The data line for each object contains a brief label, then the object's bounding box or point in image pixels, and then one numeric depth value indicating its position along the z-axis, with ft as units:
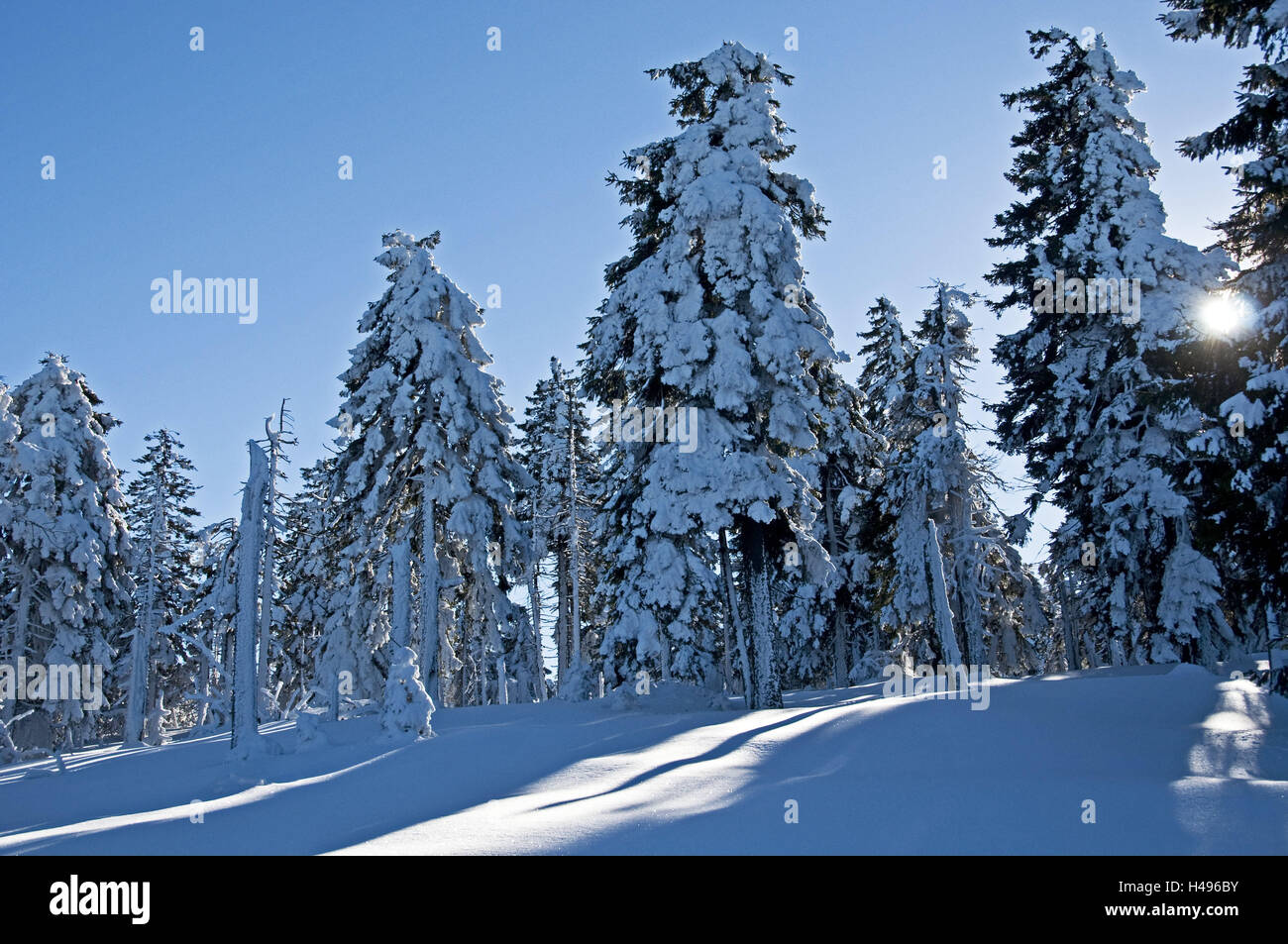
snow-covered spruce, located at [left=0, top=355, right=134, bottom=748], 94.12
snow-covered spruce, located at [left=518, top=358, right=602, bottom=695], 118.62
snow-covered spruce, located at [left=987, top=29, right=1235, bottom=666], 63.67
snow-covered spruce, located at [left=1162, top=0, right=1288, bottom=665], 36.01
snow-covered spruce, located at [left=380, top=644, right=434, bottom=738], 50.62
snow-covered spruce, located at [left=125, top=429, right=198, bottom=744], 115.31
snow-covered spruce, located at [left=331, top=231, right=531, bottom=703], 79.46
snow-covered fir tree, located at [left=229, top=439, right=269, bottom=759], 51.49
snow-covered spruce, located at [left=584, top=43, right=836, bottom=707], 58.34
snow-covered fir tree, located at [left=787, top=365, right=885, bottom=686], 95.40
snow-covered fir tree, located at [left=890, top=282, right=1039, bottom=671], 85.20
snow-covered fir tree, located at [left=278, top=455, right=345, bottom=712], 121.70
